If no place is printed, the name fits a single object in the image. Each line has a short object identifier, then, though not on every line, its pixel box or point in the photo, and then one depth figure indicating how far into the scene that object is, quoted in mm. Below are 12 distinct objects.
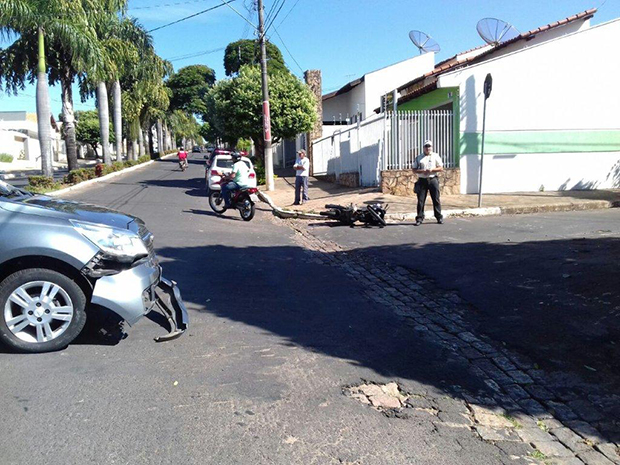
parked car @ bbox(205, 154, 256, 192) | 16453
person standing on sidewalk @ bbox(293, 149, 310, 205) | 17016
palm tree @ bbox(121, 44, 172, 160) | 41781
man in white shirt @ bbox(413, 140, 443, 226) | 12625
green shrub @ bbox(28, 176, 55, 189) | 22547
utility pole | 21422
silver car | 4844
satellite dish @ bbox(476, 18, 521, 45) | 24484
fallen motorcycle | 13023
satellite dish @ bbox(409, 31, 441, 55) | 30698
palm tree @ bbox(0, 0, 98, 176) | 21625
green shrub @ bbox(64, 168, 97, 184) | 25375
